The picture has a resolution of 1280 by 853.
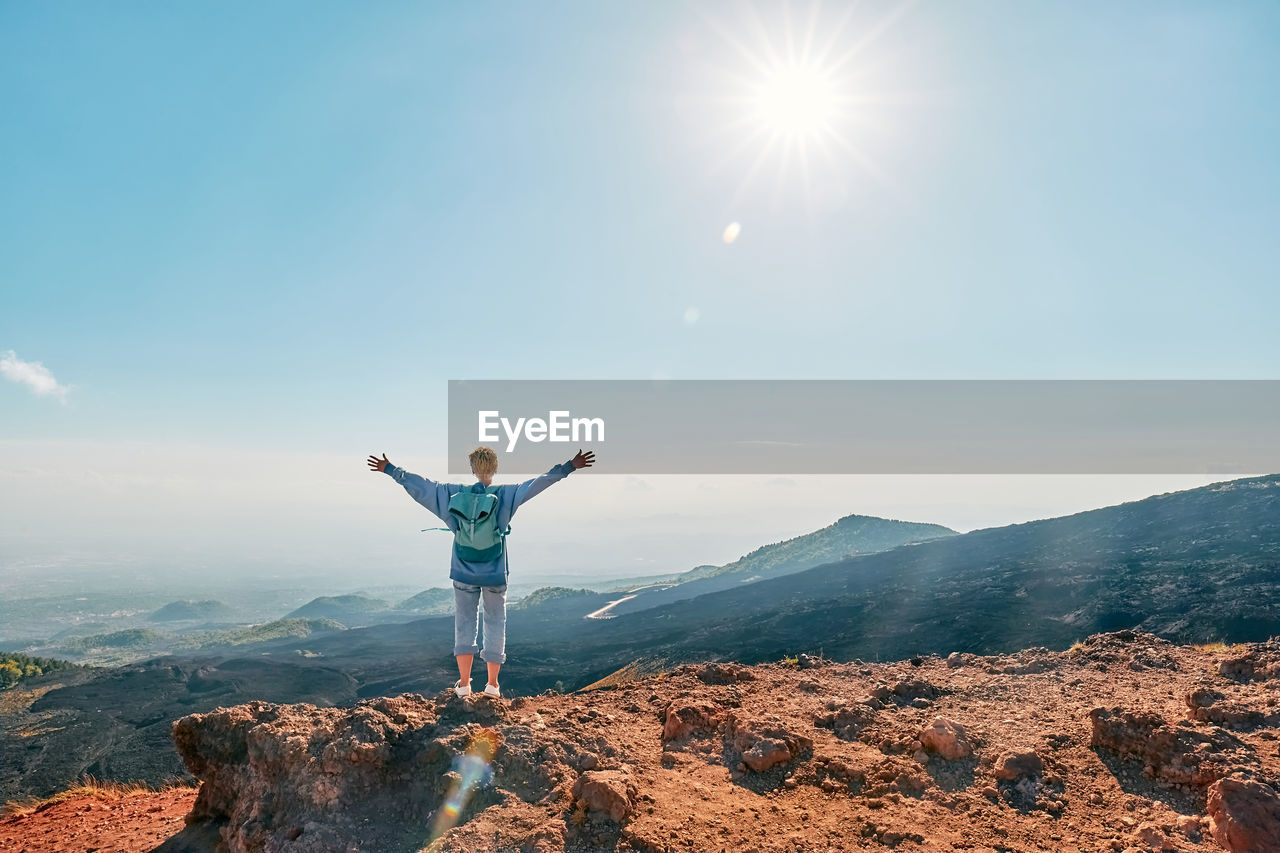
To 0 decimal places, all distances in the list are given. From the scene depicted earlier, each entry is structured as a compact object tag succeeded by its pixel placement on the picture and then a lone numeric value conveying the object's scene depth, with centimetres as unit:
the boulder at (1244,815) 284
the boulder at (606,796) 312
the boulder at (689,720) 468
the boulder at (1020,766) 371
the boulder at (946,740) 400
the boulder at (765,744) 405
